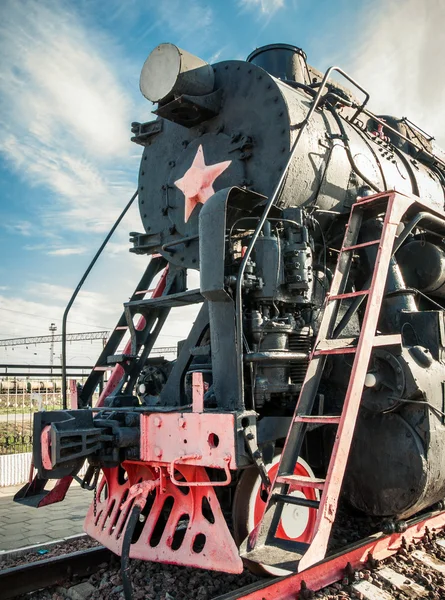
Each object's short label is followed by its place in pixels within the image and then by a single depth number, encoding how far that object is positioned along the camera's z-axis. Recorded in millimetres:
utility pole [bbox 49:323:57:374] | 44359
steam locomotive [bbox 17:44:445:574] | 3043
